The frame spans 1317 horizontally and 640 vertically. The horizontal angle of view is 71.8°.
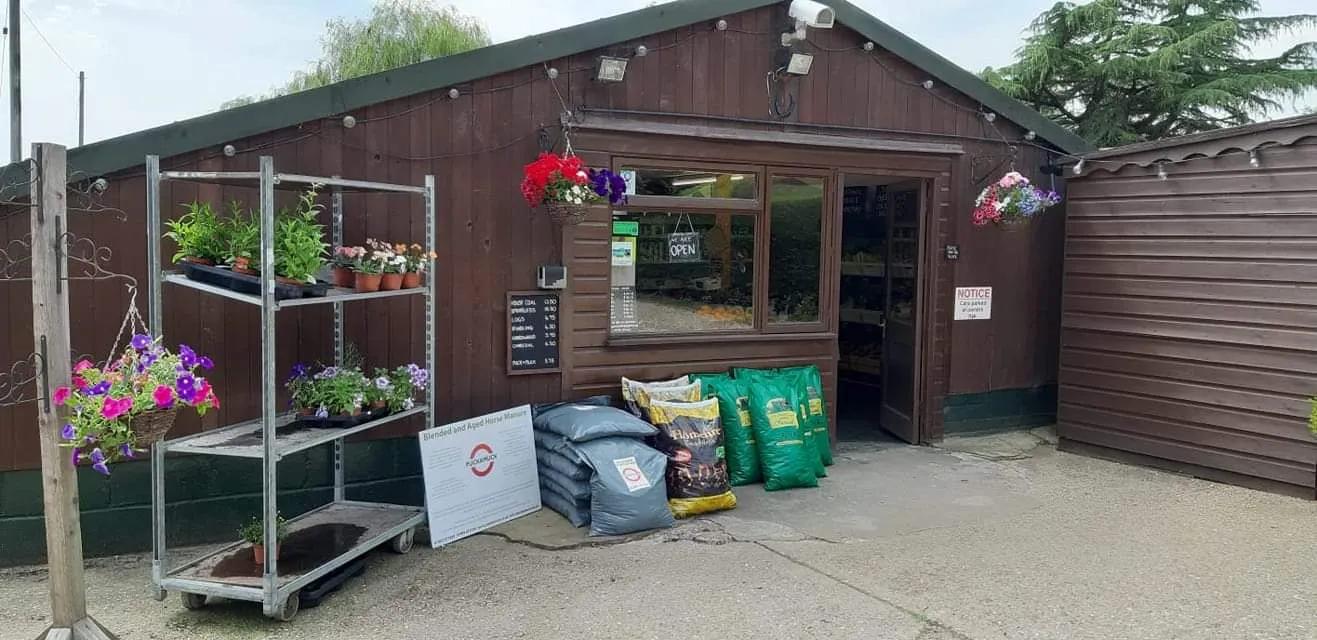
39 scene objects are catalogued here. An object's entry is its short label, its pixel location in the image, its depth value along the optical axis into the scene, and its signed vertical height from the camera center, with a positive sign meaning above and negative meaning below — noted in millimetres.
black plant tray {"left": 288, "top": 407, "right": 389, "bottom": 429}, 4219 -716
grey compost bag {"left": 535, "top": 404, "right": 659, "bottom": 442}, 4973 -841
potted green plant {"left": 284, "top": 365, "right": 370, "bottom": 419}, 4254 -586
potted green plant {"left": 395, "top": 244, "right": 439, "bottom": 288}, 4441 +40
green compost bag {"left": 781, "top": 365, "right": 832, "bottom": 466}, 6318 -904
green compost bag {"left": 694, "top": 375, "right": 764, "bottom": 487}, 5844 -1006
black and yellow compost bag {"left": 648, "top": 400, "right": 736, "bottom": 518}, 5238 -1065
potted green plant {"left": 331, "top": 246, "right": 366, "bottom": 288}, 4203 +20
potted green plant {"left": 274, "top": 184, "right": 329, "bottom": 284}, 3783 +76
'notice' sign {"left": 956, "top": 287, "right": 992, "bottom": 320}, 7113 -199
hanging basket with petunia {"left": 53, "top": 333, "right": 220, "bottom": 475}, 3043 -454
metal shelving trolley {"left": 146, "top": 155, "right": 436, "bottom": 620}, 3646 -763
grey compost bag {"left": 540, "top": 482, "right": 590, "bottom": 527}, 4977 -1314
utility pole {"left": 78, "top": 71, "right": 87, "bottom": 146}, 26547 +4734
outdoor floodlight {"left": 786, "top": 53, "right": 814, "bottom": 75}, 6160 +1435
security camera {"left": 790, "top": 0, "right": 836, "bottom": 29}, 5762 +1689
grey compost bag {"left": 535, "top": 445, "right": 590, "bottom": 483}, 4965 -1084
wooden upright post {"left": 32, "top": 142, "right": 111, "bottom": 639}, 2969 -356
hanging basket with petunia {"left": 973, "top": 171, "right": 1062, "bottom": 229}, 6562 +561
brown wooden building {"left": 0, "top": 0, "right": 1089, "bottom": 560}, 4754 +436
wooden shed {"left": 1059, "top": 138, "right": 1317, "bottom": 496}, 5793 -241
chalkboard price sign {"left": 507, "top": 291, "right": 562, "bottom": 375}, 5449 -373
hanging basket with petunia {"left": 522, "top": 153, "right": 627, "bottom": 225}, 4957 +467
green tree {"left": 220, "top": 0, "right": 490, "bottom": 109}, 21047 +5507
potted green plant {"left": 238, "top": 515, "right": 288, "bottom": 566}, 3977 -1181
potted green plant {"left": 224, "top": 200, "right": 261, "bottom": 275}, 3777 +91
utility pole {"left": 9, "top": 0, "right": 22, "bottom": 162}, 14703 +2989
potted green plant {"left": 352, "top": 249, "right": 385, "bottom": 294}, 4211 -12
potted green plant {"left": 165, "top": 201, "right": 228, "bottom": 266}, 3854 +118
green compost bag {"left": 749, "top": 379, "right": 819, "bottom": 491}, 5777 -1066
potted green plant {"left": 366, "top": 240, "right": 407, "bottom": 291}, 4270 +28
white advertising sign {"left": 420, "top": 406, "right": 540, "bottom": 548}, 4711 -1107
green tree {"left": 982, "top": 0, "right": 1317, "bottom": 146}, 17625 +4229
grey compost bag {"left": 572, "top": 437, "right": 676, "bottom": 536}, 4816 -1147
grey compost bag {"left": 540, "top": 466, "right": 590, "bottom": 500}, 4977 -1193
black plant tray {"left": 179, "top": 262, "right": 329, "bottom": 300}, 3701 -61
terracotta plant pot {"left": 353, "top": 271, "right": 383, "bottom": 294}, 4211 -63
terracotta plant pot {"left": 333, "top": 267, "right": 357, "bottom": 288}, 4277 -42
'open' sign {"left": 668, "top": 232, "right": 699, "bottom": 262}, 6000 +177
